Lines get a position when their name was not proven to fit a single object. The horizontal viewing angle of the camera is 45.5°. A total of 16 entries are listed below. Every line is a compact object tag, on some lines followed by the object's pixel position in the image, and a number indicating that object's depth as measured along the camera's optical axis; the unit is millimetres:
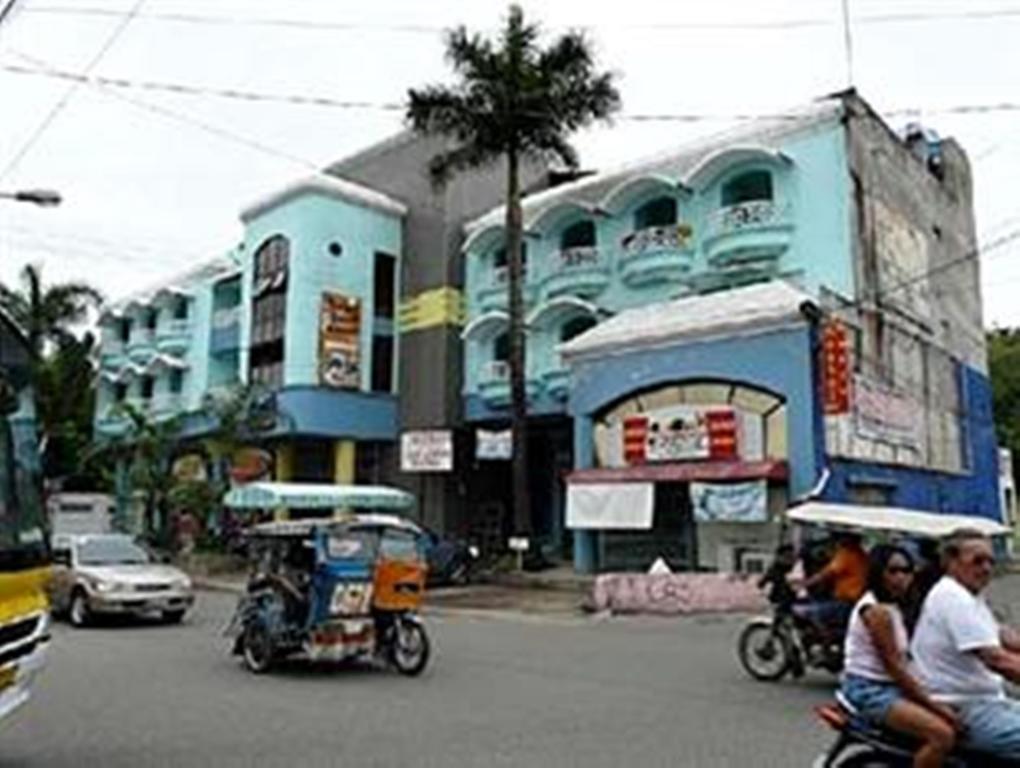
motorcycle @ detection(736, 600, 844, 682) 12422
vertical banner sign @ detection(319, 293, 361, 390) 37250
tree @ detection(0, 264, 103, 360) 46531
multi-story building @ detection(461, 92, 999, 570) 26281
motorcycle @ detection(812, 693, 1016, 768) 5398
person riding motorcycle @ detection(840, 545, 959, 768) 5395
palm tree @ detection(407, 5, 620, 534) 30328
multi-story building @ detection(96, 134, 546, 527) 37250
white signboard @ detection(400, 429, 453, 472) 34344
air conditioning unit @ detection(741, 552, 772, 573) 25844
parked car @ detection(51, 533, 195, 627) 19688
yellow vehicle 7141
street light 17172
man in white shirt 5371
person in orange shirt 12273
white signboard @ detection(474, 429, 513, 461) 33438
